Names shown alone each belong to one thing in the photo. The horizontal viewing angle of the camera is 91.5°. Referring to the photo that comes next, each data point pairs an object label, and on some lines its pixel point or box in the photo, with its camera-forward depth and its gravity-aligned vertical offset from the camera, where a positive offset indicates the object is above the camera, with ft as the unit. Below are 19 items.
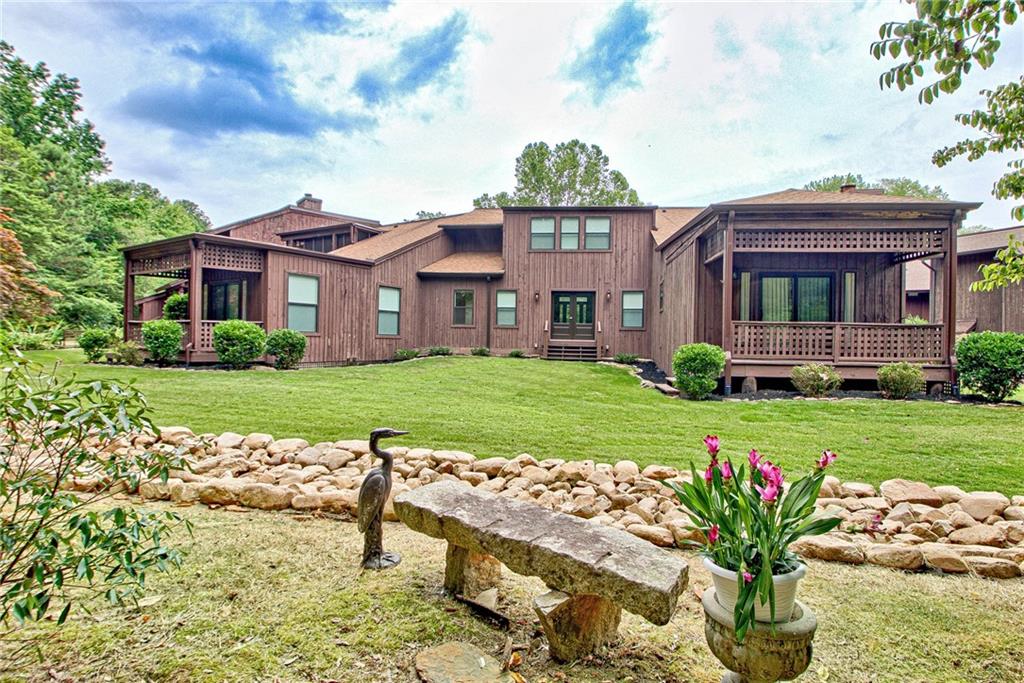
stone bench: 6.34 -3.10
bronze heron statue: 9.85 -3.47
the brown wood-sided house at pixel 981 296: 53.66 +5.87
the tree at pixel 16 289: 16.11 +1.78
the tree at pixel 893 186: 118.52 +39.61
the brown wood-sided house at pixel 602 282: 31.22 +5.30
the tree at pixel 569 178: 98.48 +32.54
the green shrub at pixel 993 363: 26.11 -0.83
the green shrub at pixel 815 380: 28.53 -2.01
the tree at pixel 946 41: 6.19 +3.93
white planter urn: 5.32 -2.71
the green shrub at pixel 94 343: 40.85 -0.68
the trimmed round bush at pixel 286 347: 39.50 -0.78
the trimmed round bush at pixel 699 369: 28.43 -1.49
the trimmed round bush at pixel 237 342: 37.22 -0.42
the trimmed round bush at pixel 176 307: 50.21 +2.94
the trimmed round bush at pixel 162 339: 37.88 -0.27
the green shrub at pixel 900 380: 27.61 -1.88
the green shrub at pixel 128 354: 39.49 -1.50
